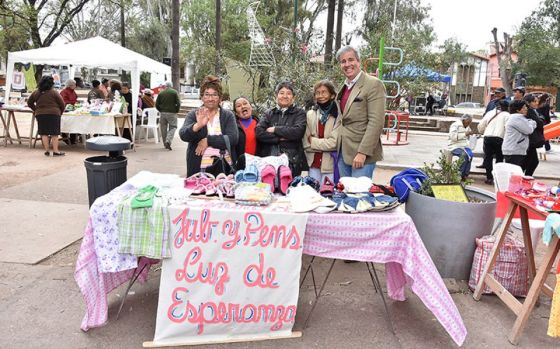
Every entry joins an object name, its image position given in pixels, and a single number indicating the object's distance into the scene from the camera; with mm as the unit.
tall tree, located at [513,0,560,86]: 34688
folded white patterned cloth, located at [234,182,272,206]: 2793
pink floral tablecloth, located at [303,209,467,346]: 2689
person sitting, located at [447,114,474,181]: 6895
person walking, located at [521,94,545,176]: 6761
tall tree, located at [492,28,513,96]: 34062
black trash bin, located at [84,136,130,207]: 3930
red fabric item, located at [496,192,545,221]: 4133
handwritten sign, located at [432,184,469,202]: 3631
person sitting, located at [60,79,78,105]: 10630
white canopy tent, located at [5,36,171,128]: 10781
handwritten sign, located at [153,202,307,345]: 2680
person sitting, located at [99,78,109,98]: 11514
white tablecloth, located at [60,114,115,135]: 9625
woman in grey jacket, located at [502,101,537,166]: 6348
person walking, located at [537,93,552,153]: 10092
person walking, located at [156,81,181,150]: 10500
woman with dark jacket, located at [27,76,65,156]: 8859
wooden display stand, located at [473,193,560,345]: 2842
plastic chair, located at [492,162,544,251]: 4102
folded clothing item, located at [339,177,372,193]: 3104
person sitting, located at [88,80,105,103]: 11297
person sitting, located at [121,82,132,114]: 11086
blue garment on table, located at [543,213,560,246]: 2739
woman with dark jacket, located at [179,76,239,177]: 3746
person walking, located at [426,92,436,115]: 25047
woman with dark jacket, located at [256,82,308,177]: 3779
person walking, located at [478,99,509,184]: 7562
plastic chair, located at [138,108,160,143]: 11664
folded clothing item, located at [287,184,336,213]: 2749
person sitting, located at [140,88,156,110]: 12570
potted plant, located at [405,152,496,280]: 3562
